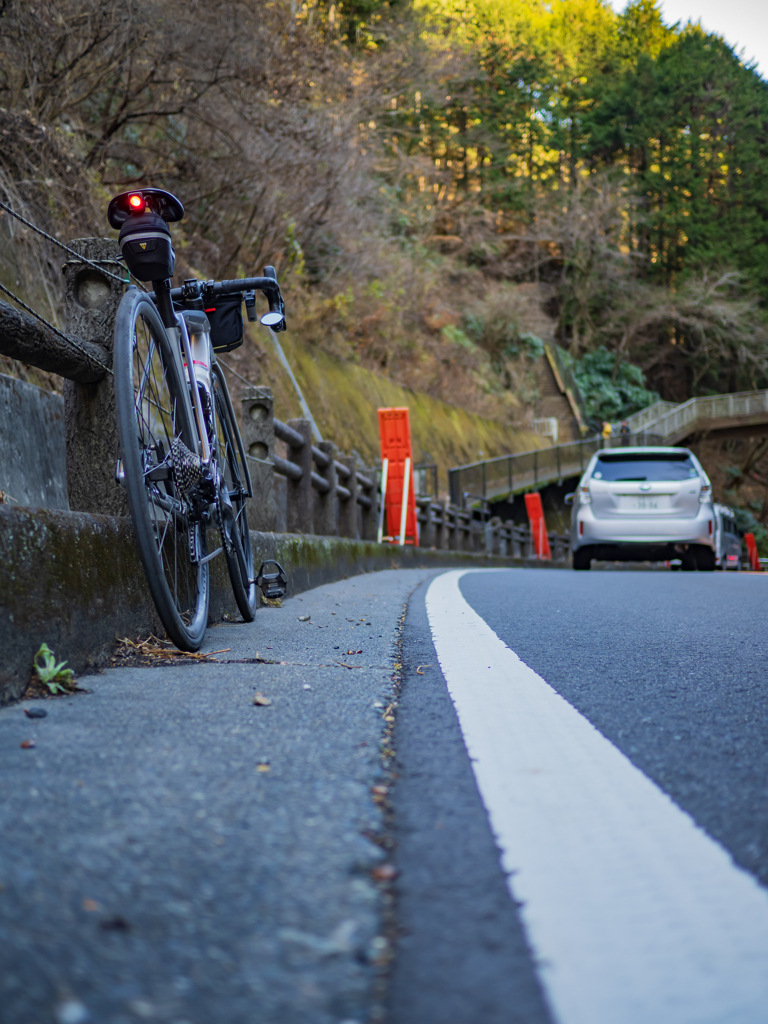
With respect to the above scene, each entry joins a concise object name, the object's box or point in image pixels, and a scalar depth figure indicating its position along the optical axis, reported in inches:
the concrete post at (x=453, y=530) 757.3
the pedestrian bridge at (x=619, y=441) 1062.4
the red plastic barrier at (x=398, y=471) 552.7
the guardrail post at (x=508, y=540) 1000.6
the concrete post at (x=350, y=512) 443.2
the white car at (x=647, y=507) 452.1
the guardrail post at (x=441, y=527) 692.1
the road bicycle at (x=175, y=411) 104.0
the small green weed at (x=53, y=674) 89.4
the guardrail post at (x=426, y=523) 633.6
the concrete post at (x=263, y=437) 273.9
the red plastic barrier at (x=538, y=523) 1034.7
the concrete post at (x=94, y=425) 133.1
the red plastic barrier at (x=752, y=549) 1091.7
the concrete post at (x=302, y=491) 339.0
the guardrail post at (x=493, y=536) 882.1
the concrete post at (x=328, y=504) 381.1
